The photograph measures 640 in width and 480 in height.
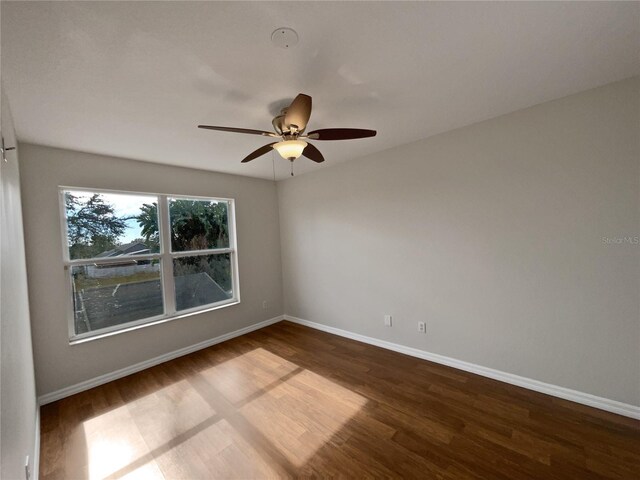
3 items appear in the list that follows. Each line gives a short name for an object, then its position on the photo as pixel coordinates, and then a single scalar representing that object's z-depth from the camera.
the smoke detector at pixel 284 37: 1.26
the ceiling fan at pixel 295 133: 1.63
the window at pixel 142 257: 2.67
